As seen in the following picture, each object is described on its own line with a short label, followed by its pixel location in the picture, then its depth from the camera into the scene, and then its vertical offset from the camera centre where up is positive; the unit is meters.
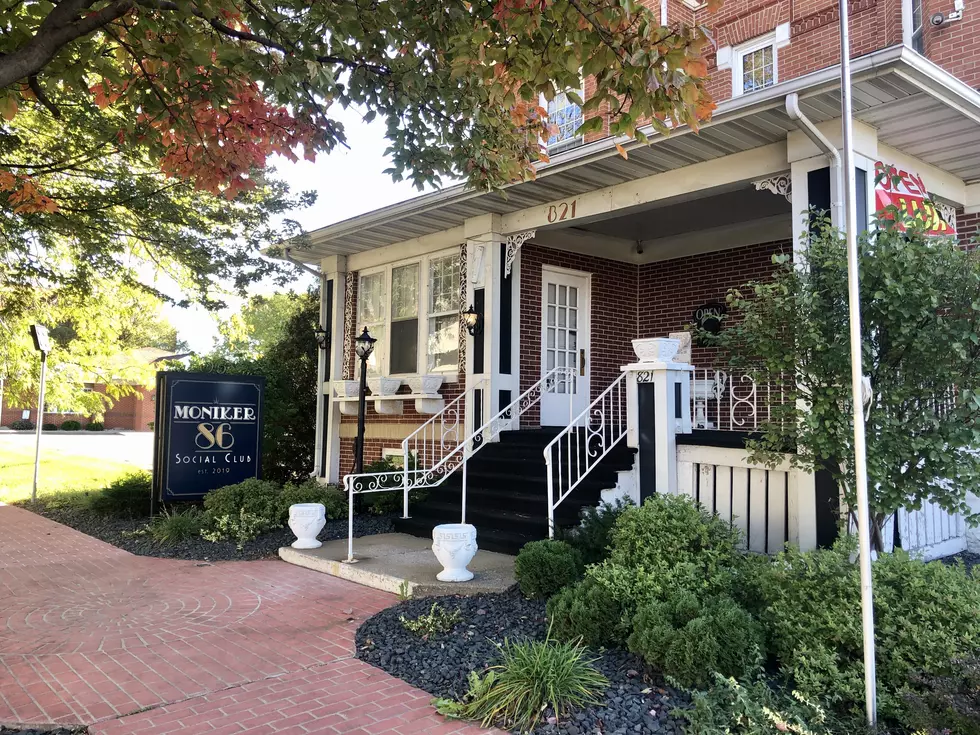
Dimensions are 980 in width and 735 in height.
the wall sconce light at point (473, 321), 8.96 +0.99
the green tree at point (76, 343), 11.58 +0.99
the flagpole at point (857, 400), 3.19 +0.02
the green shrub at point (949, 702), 2.90 -1.24
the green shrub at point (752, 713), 3.16 -1.40
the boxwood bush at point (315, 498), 8.65 -1.20
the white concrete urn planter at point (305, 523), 7.36 -1.26
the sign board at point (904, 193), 5.84 +1.79
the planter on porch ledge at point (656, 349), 6.30 +0.47
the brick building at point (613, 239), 6.12 +2.04
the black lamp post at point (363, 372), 9.20 +0.35
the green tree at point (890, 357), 3.95 +0.27
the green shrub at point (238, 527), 8.06 -1.46
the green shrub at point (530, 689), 3.48 -1.43
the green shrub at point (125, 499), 9.93 -1.42
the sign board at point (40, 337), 11.98 +0.98
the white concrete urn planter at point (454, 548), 5.63 -1.16
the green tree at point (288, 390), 11.93 +0.15
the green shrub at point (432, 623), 4.62 -1.45
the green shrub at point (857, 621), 3.35 -1.07
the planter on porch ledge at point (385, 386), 10.22 +0.19
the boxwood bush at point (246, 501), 8.48 -1.23
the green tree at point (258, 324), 13.85 +2.29
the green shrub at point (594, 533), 5.60 -1.04
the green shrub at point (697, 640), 3.57 -1.20
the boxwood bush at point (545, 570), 5.14 -1.20
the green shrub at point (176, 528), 8.13 -1.49
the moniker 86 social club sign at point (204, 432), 9.26 -0.46
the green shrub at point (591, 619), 4.20 -1.27
